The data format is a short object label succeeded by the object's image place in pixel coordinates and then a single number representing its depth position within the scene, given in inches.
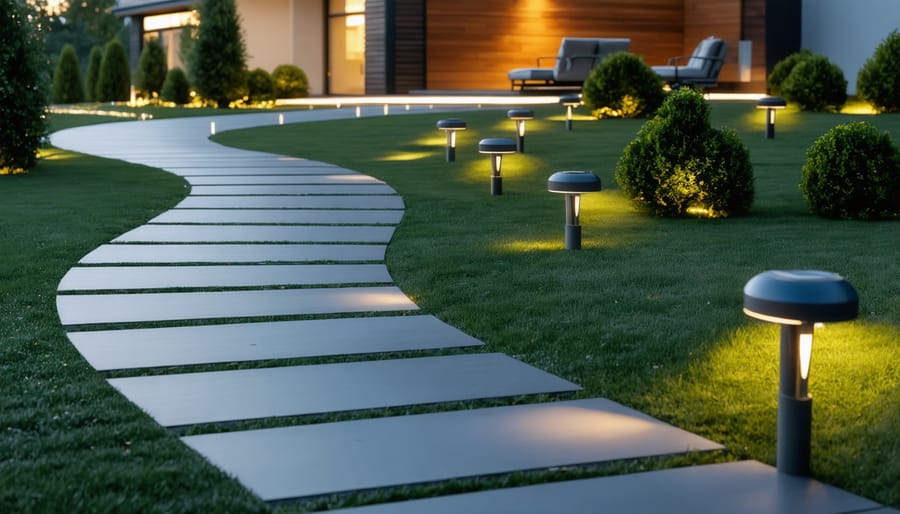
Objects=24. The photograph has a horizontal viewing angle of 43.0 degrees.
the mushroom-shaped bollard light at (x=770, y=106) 528.4
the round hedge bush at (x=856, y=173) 316.8
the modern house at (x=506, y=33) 1034.1
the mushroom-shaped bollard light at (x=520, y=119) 497.4
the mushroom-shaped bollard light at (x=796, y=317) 112.2
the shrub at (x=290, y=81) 1072.8
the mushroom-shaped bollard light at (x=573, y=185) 254.5
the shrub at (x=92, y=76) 1270.9
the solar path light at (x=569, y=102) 590.2
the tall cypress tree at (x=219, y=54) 951.6
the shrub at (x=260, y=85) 990.4
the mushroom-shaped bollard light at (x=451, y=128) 484.1
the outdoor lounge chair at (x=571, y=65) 891.4
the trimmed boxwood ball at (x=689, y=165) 327.6
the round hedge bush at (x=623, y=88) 645.9
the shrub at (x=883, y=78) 621.6
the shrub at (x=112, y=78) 1211.7
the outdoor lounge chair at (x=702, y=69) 863.7
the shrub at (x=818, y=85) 649.0
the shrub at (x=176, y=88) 1016.2
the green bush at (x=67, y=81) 1251.2
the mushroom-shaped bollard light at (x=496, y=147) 375.2
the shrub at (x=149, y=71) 1125.7
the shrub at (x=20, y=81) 446.3
